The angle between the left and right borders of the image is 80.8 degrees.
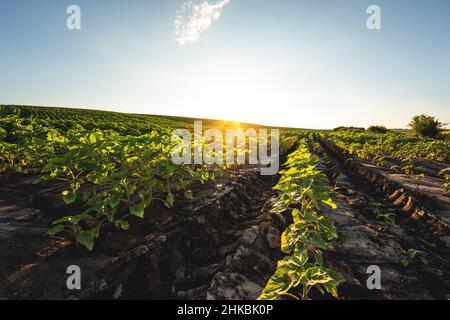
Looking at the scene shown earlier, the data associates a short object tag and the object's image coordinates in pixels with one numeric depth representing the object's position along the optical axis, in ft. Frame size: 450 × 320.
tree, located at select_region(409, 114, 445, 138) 101.96
